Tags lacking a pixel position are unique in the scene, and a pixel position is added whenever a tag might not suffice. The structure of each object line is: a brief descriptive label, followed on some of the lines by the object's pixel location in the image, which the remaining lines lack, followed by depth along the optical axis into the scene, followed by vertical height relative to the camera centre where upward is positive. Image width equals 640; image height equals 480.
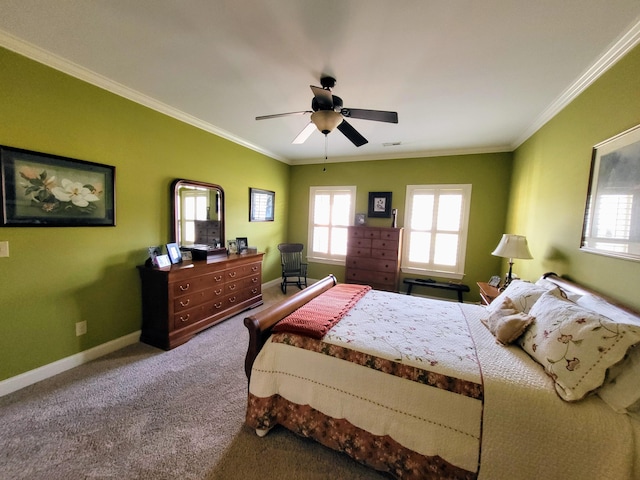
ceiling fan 1.84 +0.89
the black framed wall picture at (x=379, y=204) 4.41 +0.38
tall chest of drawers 4.04 -0.56
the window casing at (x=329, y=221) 4.80 +0.02
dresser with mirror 2.51 -0.75
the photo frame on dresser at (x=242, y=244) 3.76 -0.42
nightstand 2.59 -0.71
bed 1.02 -0.80
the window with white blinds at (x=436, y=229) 4.01 -0.03
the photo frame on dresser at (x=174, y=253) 2.75 -0.44
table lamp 2.46 -0.17
